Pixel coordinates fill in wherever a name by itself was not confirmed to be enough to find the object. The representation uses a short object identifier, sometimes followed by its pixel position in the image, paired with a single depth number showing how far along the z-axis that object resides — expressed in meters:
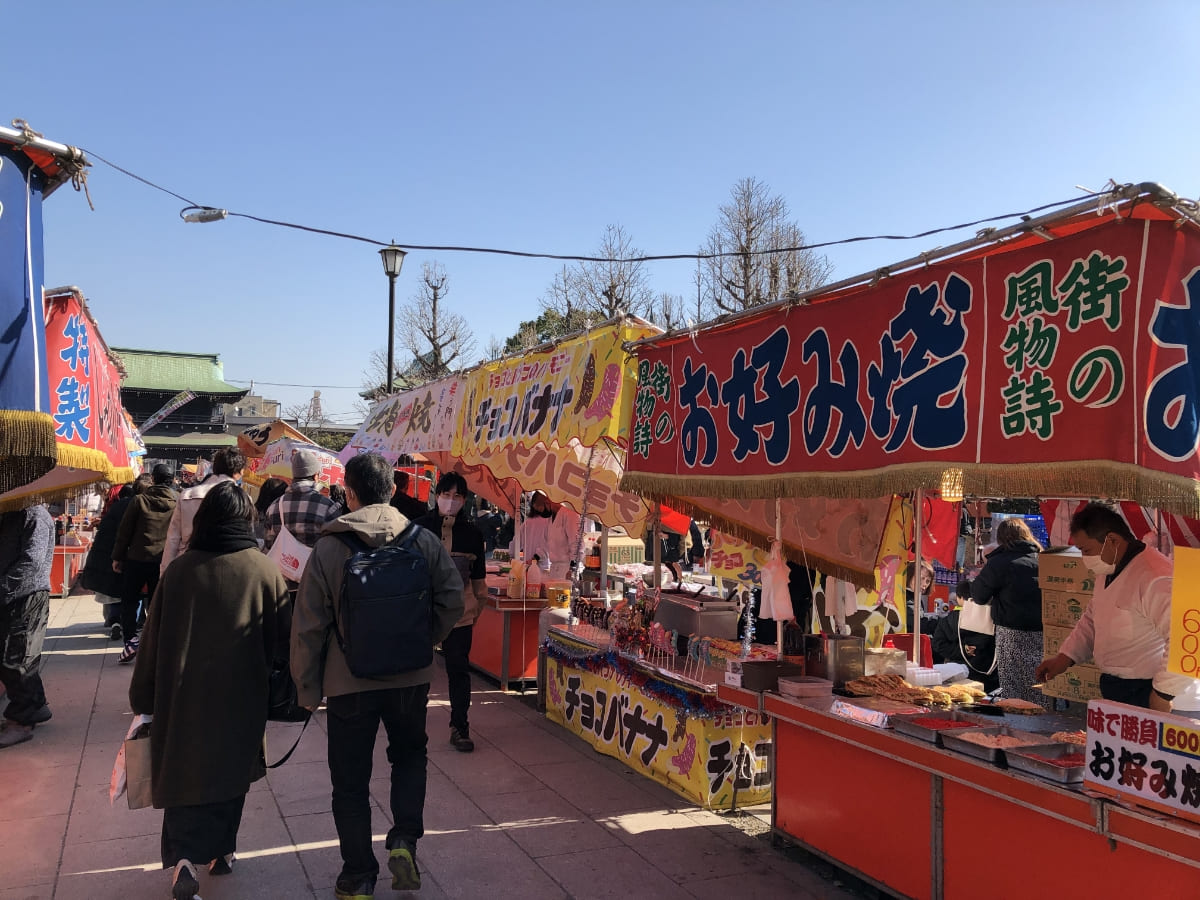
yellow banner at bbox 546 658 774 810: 5.29
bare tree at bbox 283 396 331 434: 63.47
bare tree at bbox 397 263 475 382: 30.39
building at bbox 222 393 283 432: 53.91
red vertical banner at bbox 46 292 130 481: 3.68
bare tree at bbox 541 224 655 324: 27.17
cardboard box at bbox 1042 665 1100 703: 6.36
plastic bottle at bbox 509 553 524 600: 8.50
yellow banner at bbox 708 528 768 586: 8.12
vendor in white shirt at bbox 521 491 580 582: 10.64
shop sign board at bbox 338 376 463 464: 10.55
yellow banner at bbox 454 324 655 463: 6.70
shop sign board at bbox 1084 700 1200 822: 2.86
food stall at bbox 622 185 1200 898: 2.96
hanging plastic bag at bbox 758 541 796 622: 5.19
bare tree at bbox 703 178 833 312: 25.06
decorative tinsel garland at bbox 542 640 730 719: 5.29
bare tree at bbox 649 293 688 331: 27.67
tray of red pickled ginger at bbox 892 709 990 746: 3.81
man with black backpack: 3.71
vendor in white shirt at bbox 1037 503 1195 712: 4.12
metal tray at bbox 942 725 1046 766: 3.51
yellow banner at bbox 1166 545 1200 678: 2.99
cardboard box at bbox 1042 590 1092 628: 6.59
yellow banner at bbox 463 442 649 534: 8.23
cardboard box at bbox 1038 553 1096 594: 6.51
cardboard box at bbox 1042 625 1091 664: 6.68
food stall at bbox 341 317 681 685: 6.86
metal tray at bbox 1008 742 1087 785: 3.23
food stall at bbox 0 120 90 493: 2.87
